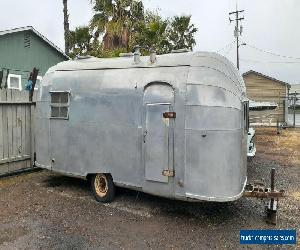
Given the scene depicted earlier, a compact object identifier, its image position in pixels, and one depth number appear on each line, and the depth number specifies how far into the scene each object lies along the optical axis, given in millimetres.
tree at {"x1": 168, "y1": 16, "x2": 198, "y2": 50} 29948
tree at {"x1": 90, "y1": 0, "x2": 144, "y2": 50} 22312
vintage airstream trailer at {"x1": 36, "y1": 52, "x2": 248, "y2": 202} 6953
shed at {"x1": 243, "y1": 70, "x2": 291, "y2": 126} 29638
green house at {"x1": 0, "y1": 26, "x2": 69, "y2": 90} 16422
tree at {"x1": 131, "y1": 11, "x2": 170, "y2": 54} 21656
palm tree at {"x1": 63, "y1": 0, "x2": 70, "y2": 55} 24922
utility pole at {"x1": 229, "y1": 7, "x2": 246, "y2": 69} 43750
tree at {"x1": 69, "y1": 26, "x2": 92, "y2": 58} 26267
